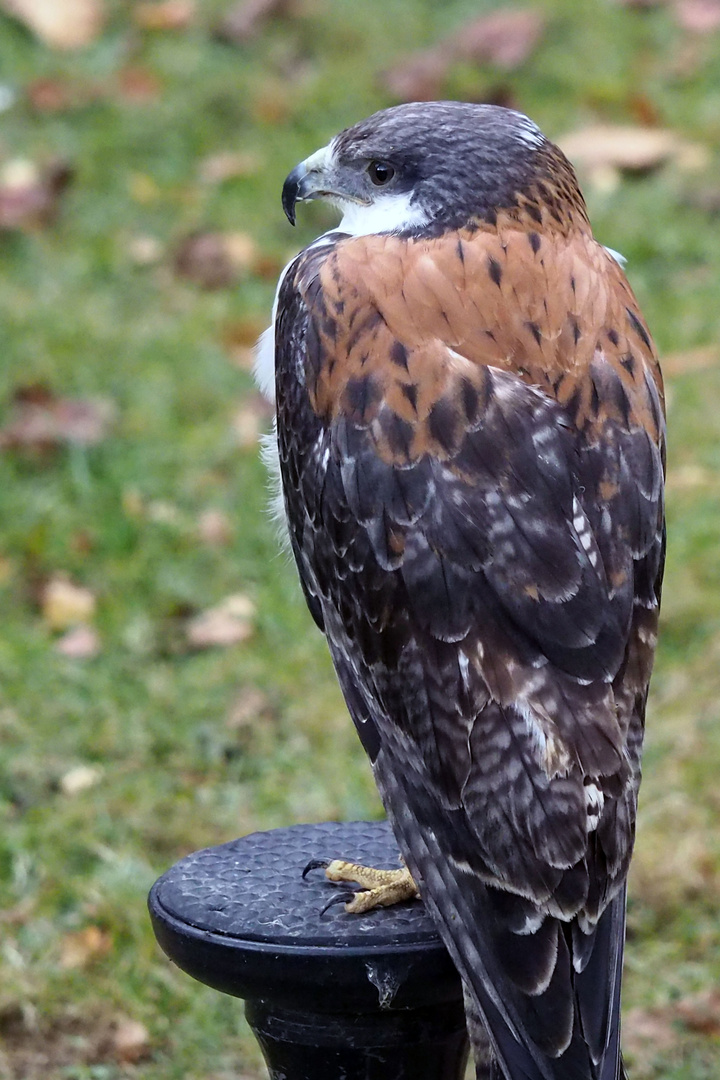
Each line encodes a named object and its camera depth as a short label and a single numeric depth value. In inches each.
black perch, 249.0
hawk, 235.0
